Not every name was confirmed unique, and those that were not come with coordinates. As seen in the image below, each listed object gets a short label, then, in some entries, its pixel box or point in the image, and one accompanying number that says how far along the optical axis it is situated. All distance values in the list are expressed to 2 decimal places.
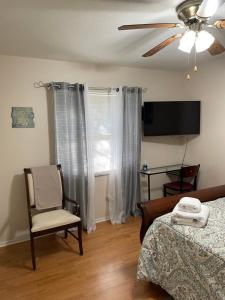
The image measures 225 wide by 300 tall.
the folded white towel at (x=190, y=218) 1.90
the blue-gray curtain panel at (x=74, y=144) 3.11
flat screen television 3.73
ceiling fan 1.66
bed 1.59
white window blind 3.45
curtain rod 3.05
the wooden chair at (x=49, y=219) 2.53
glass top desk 3.71
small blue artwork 2.97
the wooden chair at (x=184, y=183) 3.59
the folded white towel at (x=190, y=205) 1.98
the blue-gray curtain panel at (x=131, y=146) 3.57
